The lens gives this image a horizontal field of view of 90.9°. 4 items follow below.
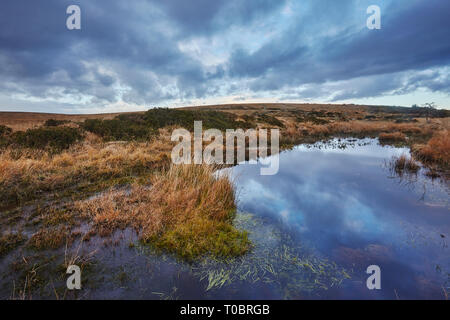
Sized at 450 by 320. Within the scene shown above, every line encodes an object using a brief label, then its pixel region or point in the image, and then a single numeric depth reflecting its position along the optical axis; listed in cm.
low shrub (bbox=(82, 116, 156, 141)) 1571
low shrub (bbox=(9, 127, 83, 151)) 1168
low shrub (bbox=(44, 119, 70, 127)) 1870
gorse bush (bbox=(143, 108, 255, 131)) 2159
